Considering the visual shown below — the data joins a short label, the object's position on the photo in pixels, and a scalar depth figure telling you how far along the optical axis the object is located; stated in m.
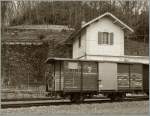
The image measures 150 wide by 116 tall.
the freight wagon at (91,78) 18.50
